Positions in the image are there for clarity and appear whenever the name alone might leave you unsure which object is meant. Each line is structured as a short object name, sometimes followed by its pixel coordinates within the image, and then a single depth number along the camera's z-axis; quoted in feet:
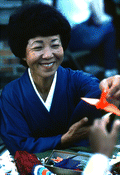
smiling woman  5.75
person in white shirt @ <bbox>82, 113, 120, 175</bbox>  4.81
